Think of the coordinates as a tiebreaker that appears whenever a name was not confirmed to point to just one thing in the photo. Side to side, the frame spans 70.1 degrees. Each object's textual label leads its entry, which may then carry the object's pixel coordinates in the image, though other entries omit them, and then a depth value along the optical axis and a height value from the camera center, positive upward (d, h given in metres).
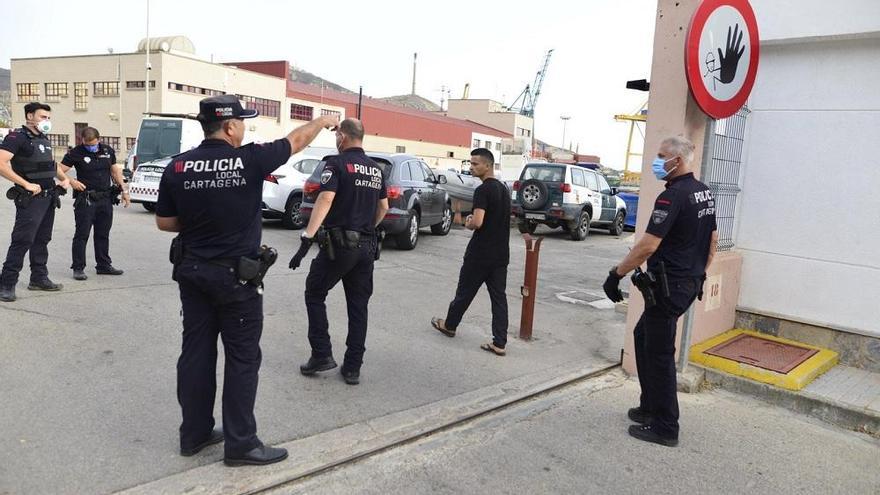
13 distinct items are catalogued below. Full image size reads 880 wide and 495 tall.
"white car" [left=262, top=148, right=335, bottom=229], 12.24 -0.41
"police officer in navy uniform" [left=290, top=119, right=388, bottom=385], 4.48 -0.48
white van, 17.14 +0.64
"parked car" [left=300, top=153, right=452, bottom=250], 10.42 -0.32
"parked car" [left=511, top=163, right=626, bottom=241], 14.31 -0.23
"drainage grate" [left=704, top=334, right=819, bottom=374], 5.10 -1.27
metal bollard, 6.14 -0.99
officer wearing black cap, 3.17 -0.48
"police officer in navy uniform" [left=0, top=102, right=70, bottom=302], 5.95 -0.37
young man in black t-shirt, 5.52 -0.55
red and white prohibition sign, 4.46 +1.08
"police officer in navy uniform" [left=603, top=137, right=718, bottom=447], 3.85 -0.42
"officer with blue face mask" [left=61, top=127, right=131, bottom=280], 7.10 -0.42
